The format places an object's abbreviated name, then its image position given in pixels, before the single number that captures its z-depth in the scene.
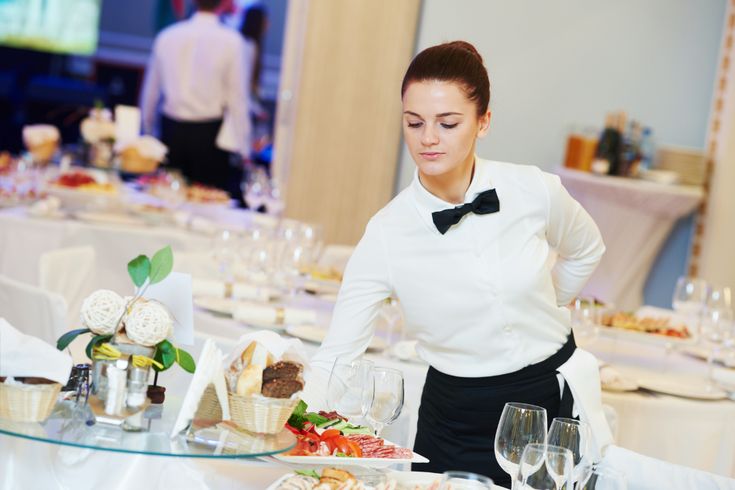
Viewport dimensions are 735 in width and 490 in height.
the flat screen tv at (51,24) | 11.58
